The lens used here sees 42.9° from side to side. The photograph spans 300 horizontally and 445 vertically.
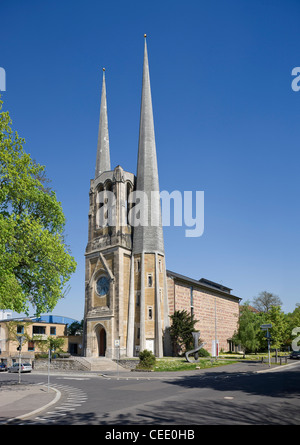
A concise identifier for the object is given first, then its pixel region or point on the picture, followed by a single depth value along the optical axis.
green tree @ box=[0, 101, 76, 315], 19.03
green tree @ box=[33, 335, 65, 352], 58.90
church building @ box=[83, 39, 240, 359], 48.22
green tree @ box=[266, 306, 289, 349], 46.78
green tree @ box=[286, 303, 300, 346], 66.53
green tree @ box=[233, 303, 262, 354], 49.72
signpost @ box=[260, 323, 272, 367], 34.73
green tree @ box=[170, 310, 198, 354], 47.00
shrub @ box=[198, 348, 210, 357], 48.11
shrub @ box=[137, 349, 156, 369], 35.45
